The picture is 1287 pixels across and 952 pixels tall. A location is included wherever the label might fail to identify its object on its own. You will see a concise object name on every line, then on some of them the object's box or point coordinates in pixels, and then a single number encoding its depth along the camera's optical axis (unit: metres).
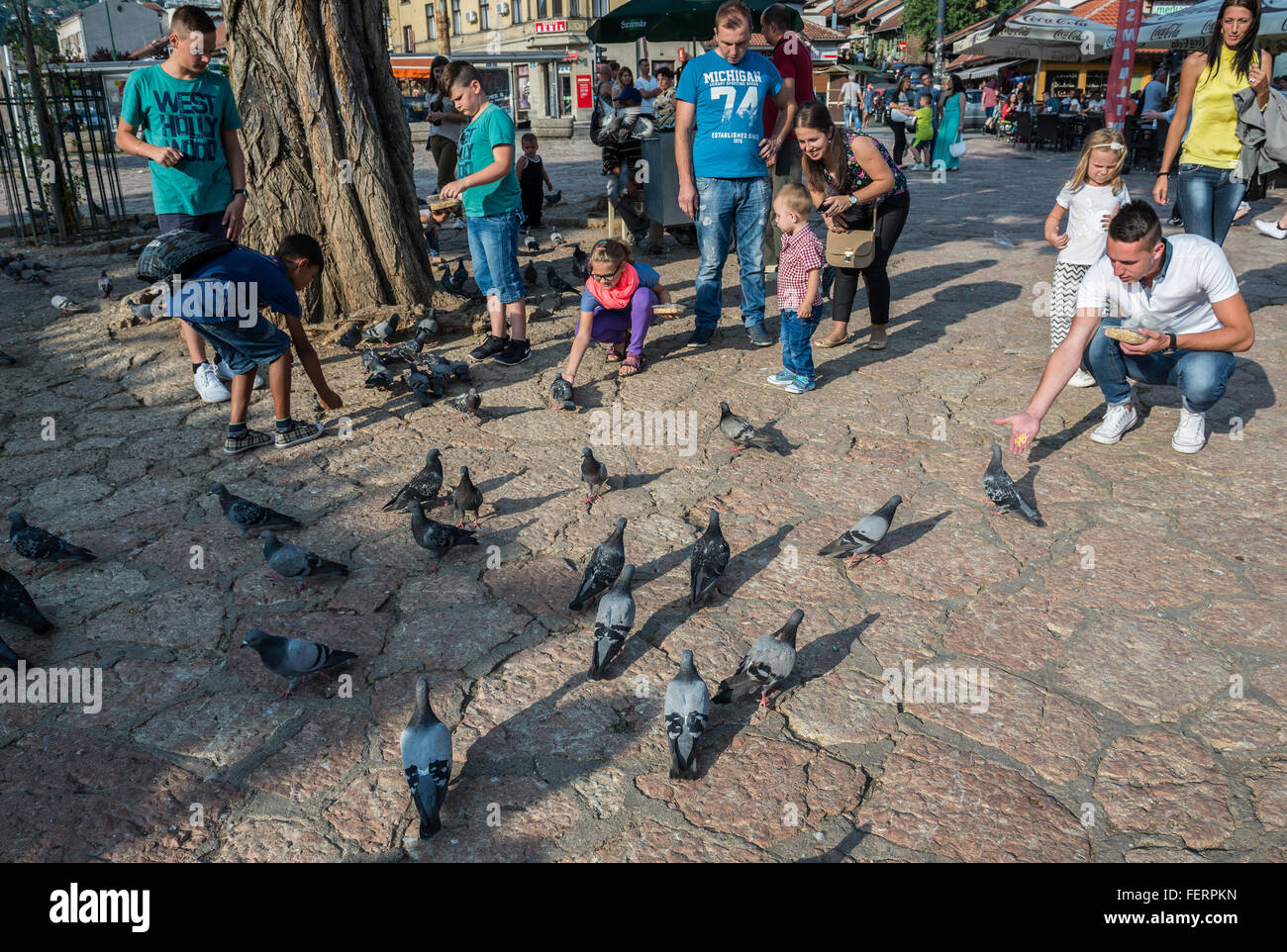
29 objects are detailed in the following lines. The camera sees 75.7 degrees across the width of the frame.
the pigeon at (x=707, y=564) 3.43
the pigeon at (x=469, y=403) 5.23
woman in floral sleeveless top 5.27
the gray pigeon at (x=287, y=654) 2.92
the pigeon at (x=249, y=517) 3.92
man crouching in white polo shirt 3.99
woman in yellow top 5.34
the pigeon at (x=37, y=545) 3.66
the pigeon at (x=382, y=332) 6.27
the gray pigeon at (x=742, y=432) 4.67
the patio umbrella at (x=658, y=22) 10.23
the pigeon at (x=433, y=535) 3.71
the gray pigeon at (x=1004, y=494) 3.93
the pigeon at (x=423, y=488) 4.21
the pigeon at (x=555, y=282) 7.88
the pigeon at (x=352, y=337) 6.26
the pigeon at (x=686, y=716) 2.59
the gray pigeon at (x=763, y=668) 2.87
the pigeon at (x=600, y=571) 3.43
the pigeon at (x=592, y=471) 4.26
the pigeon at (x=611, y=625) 3.04
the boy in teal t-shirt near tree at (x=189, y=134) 5.04
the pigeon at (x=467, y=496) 4.05
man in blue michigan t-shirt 5.71
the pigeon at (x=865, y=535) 3.61
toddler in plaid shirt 5.09
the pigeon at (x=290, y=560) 3.53
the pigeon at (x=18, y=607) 3.23
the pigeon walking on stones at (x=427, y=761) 2.41
